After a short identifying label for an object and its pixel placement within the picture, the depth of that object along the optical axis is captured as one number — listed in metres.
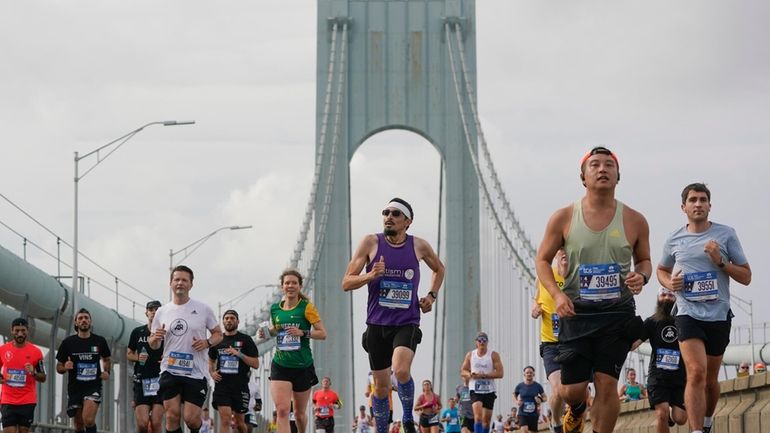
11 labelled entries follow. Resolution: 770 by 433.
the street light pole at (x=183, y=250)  44.06
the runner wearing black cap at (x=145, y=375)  17.75
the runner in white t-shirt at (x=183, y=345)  15.01
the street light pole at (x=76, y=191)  31.41
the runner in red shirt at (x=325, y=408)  26.67
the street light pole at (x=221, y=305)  51.66
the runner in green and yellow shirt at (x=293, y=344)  15.85
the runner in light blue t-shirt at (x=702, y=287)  11.99
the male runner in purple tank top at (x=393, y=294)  13.27
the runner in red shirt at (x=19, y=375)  17.98
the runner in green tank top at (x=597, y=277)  9.80
